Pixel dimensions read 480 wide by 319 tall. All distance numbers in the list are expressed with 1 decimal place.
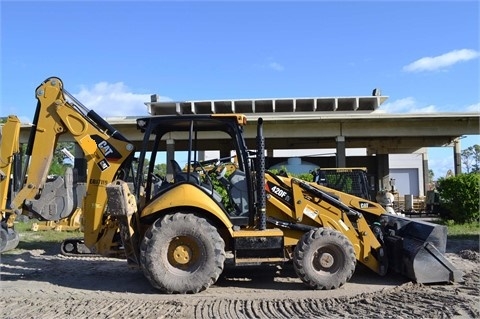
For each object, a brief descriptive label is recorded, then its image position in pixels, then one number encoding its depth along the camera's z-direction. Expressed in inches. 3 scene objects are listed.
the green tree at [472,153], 3765.0
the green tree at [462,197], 681.6
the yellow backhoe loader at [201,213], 279.7
